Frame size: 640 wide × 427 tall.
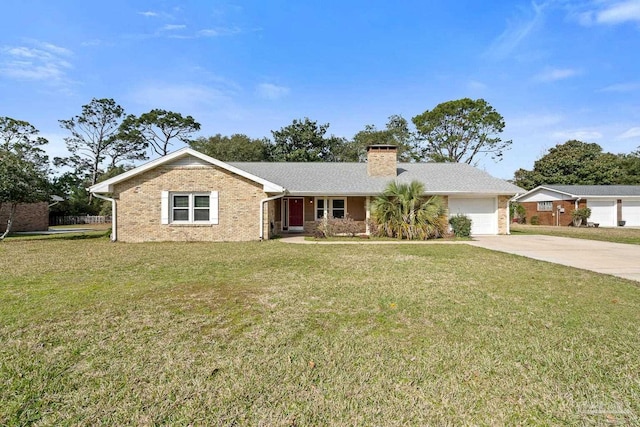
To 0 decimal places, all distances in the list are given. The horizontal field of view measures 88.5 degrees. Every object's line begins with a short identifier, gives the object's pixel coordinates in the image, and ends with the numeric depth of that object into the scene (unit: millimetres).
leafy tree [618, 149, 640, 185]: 41619
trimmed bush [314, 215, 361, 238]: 15969
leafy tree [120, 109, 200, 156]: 44156
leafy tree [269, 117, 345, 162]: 36750
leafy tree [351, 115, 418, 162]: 40719
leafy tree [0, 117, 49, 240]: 13953
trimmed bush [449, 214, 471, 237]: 16859
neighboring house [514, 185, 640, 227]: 27234
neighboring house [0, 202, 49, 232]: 22047
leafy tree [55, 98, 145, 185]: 46000
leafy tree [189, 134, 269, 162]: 37750
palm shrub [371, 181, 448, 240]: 15539
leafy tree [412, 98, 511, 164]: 36812
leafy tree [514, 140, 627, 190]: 39875
